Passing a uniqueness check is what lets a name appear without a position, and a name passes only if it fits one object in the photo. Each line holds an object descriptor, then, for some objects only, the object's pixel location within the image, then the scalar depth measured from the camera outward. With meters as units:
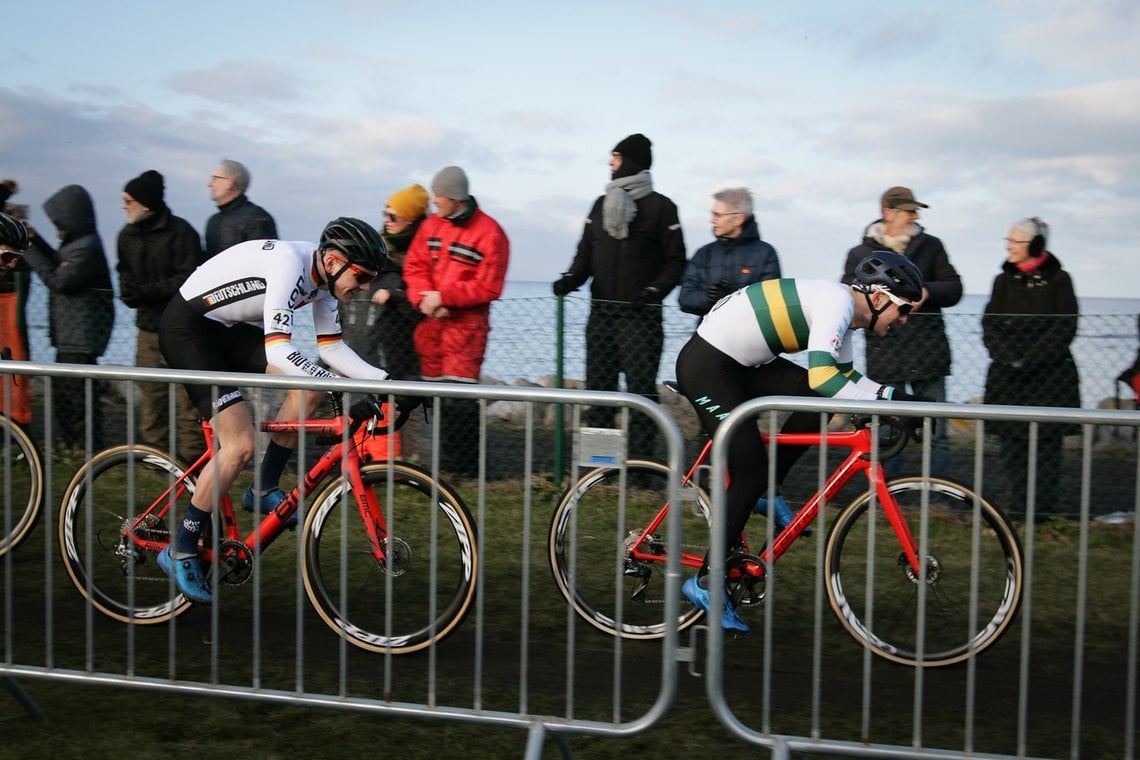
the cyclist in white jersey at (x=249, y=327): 5.10
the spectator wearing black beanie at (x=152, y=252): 8.61
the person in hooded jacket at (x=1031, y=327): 7.80
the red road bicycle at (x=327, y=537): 4.83
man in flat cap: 8.01
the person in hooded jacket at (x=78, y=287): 8.98
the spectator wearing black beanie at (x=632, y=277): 8.18
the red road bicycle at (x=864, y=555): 4.97
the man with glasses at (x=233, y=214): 8.64
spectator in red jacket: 8.12
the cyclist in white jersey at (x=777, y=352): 5.29
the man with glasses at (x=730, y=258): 7.93
